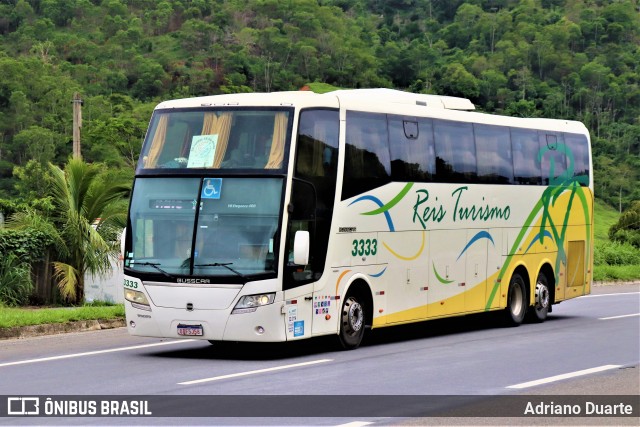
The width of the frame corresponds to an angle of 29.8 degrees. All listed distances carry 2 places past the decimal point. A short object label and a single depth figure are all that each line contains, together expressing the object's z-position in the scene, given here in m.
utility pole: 38.66
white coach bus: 15.62
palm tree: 24.95
